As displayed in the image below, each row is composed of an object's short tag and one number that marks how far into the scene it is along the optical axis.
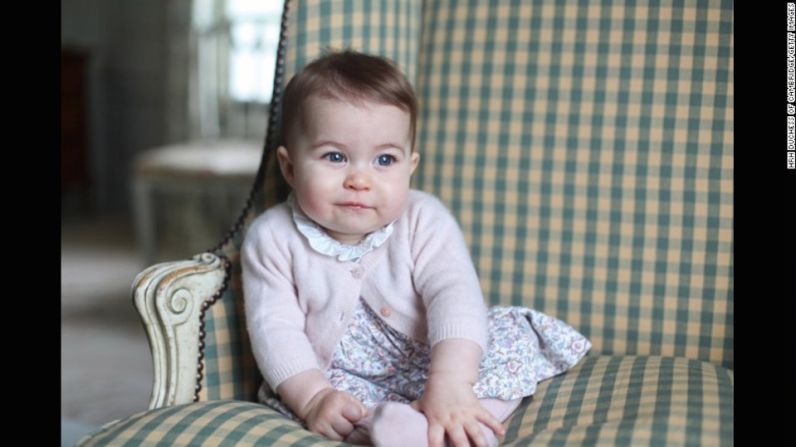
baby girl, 1.27
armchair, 1.50
